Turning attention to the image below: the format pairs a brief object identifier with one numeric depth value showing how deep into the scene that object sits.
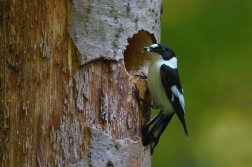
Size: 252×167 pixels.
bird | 5.77
